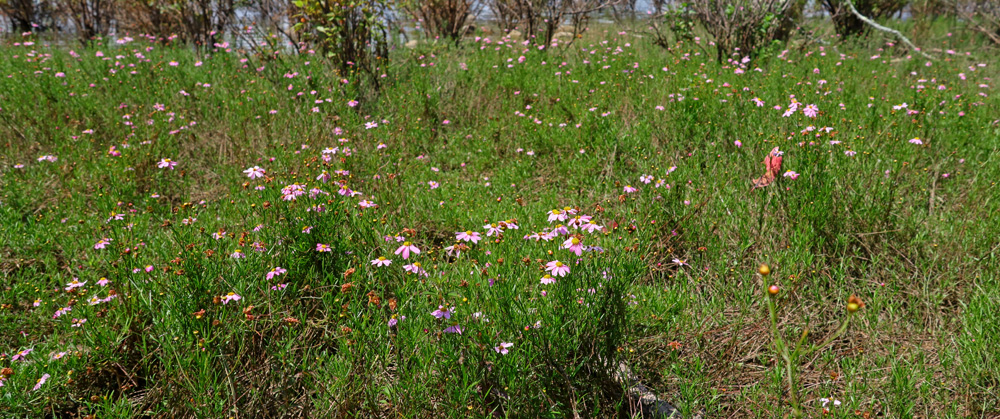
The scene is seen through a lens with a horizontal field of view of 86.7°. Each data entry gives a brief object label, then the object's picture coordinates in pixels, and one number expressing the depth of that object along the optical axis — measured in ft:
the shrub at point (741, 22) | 20.51
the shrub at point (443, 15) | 27.04
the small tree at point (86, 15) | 33.19
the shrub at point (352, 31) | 18.49
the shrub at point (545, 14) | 24.84
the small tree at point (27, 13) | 37.22
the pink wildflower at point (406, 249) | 6.82
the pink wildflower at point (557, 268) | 6.26
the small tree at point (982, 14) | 28.84
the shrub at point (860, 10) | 31.35
